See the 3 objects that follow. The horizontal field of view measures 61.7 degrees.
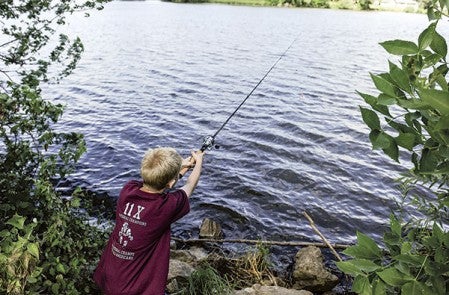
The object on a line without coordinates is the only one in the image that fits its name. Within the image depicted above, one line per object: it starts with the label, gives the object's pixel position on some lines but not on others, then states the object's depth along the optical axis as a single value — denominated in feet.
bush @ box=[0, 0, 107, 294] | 10.08
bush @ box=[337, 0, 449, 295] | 5.10
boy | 11.93
